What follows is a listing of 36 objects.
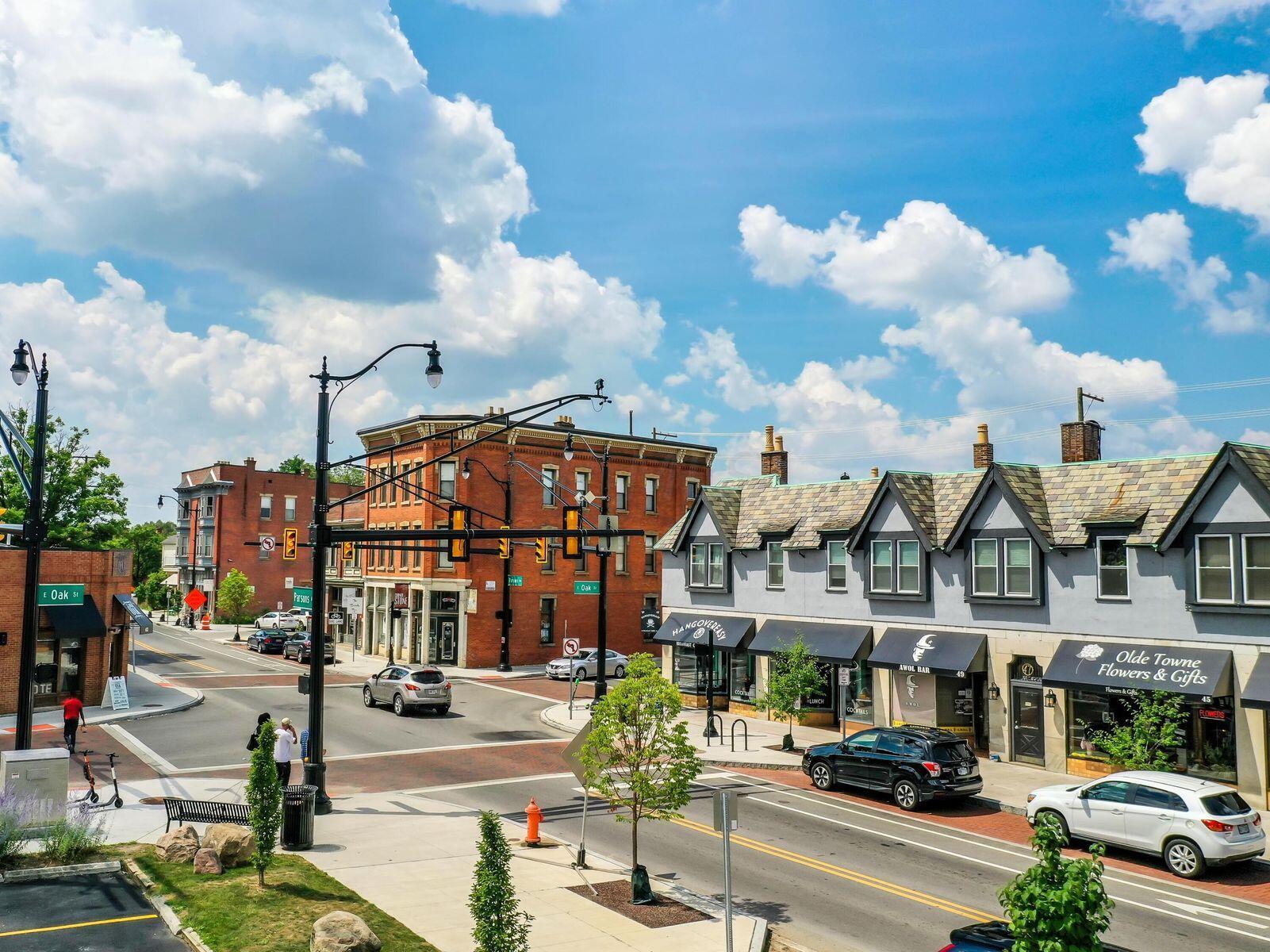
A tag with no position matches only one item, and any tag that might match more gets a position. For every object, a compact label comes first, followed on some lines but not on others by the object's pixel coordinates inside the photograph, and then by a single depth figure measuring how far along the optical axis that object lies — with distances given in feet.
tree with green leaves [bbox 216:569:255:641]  253.44
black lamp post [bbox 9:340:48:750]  71.87
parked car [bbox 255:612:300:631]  222.97
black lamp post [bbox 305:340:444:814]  67.05
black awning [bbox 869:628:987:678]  93.20
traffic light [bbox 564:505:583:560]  81.97
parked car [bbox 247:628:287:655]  192.34
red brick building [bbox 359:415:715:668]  176.04
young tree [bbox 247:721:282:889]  47.06
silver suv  116.57
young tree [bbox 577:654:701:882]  49.37
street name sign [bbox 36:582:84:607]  112.78
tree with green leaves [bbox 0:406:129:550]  165.89
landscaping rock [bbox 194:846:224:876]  50.11
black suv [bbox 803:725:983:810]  72.54
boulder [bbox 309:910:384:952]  37.52
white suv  56.85
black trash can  56.75
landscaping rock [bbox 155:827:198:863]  52.44
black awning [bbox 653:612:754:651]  119.75
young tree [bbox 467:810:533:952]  32.78
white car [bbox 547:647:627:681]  156.66
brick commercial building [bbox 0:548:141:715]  110.22
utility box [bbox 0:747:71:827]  54.80
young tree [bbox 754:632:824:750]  98.37
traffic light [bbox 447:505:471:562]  79.05
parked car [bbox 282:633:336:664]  180.86
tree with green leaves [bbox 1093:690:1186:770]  73.77
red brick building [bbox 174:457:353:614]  278.05
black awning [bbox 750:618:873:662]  104.63
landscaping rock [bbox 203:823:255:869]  51.57
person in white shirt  71.00
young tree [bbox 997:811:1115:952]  24.38
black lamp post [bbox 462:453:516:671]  169.99
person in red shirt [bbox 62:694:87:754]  80.05
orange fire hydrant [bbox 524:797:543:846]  58.95
